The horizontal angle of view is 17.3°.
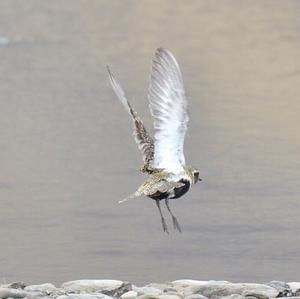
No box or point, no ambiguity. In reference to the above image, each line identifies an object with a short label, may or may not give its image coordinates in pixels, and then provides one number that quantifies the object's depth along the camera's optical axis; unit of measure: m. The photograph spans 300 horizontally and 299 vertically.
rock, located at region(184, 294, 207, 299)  11.26
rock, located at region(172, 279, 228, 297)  12.20
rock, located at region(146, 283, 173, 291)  12.95
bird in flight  8.83
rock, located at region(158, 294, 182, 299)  10.92
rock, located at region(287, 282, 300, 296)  12.37
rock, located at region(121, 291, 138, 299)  11.63
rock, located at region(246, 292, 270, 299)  11.32
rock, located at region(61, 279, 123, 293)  12.38
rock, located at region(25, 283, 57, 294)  12.33
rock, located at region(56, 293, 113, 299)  10.78
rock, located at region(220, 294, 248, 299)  11.18
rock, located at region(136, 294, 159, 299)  10.93
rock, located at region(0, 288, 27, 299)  11.13
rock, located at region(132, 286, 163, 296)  11.84
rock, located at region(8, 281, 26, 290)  12.31
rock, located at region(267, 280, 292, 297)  11.84
